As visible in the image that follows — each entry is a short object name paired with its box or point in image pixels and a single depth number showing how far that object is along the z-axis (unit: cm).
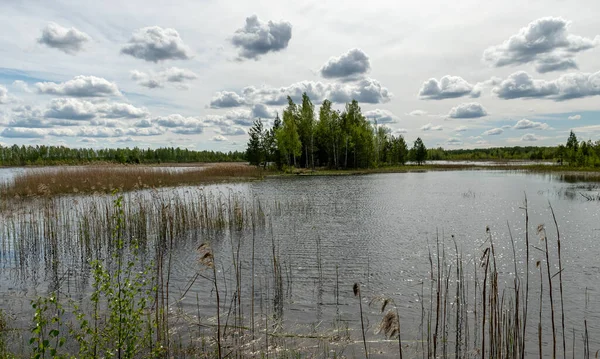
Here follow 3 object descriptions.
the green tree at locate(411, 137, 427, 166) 9600
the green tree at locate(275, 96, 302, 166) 6216
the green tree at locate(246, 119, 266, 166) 6569
